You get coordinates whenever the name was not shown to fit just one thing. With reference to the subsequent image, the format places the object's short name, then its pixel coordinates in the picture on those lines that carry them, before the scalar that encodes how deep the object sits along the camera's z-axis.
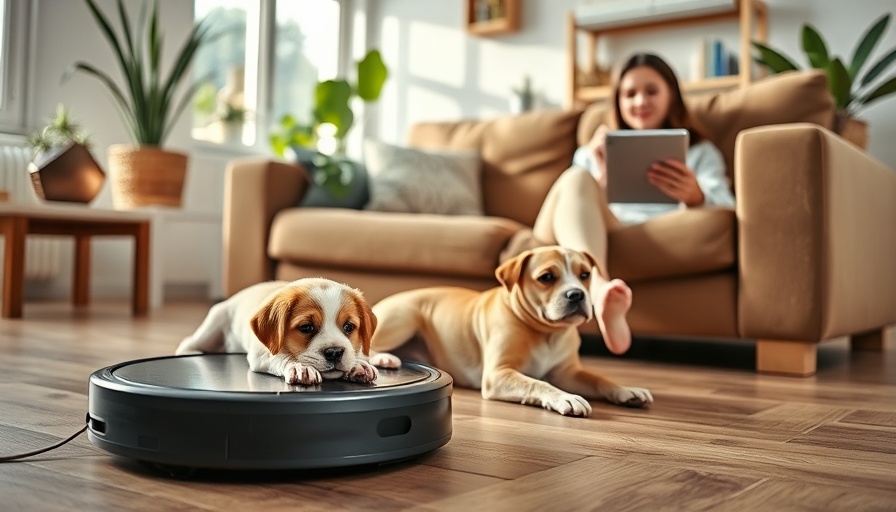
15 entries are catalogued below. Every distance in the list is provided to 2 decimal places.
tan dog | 1.54
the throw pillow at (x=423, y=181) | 3.07
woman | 1.73
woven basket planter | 3.85
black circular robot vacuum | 0.92
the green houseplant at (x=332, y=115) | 4.78
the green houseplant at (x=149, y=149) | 3.83
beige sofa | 2.08
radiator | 3.84
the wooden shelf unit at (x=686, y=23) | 4.18
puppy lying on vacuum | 1.08
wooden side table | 3.11
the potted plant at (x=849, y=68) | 3.62
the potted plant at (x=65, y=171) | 3.32
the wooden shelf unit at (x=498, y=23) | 5.00
